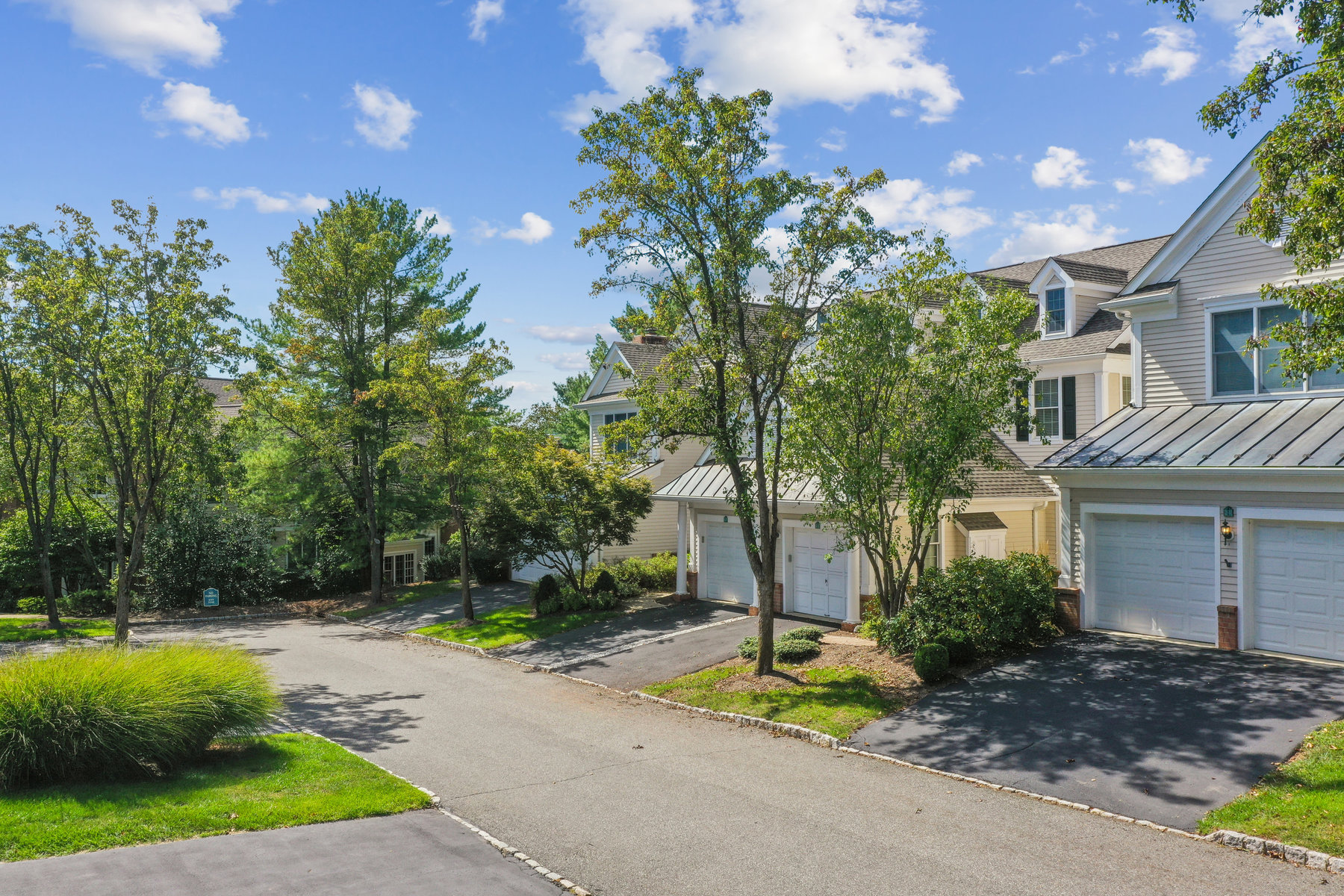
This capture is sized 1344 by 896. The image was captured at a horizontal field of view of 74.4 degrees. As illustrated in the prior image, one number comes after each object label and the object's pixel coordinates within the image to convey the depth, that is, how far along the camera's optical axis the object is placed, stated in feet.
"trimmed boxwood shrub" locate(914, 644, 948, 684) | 45.88
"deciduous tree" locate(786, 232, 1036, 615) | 49.55
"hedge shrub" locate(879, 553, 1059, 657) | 49.73
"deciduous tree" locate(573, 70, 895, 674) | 48.70
